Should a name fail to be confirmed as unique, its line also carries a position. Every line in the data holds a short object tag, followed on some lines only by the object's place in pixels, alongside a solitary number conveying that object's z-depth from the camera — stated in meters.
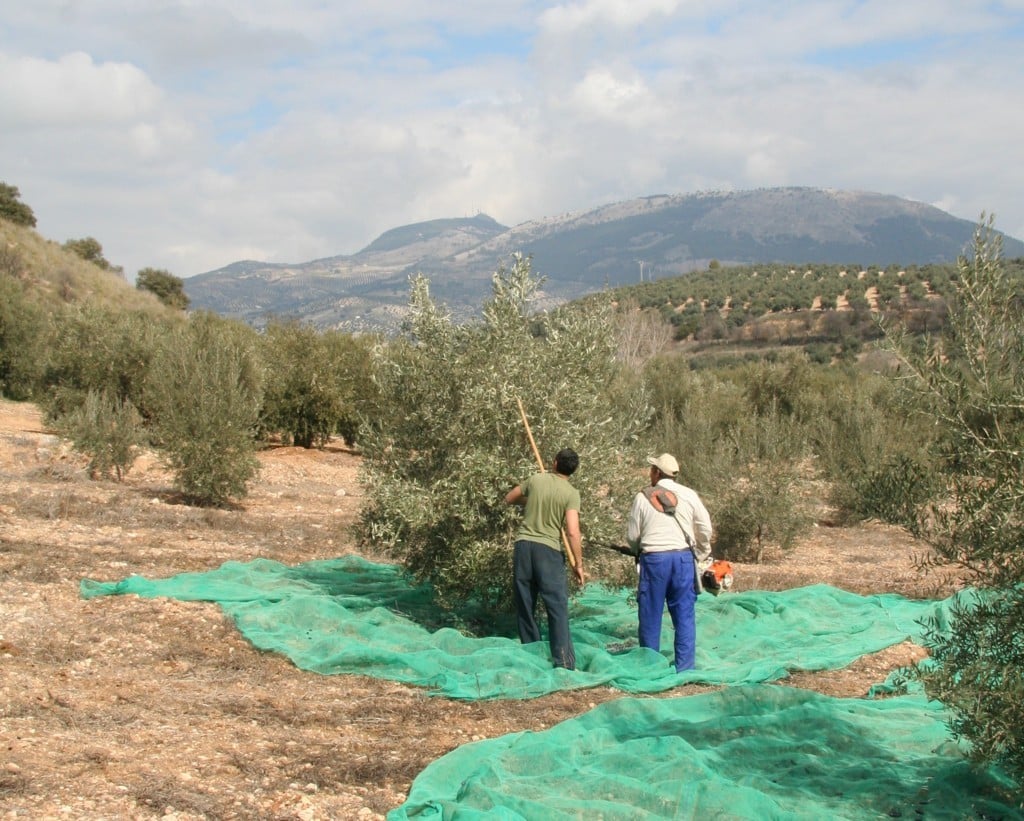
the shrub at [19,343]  25.20
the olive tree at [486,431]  8.68
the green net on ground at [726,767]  4.79
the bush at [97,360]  21.47
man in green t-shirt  7.88
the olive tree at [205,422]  15.69
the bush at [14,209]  46.25
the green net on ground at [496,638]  7.55
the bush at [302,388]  24.72
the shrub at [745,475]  15.94
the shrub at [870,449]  4.95
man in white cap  7.96
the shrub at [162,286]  52.22
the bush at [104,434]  16.58
